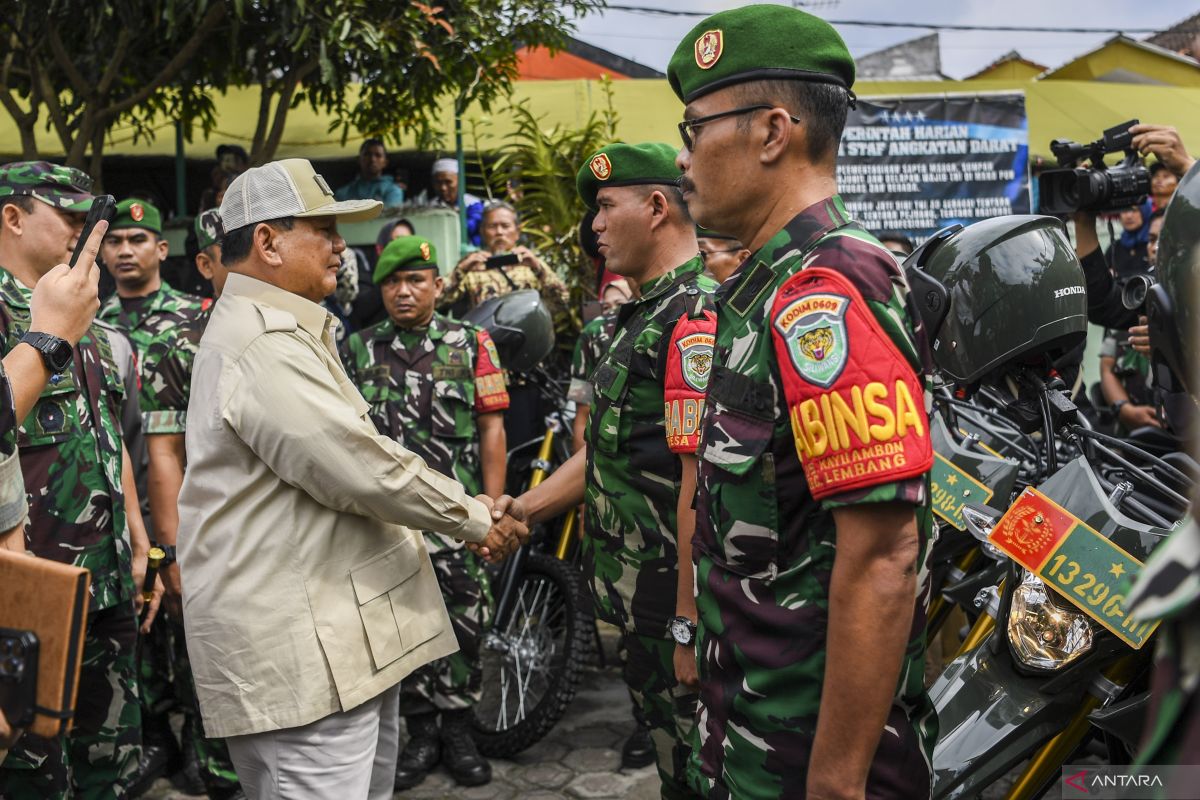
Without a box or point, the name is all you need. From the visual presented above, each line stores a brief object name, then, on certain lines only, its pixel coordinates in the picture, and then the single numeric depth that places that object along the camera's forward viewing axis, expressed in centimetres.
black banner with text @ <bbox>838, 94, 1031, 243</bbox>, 1000
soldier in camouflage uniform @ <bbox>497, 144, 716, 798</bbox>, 266
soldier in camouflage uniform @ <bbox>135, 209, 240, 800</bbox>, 373
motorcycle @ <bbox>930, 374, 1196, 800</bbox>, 215
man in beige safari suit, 232
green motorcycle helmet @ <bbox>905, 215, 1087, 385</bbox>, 255
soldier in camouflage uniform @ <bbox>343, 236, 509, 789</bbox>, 430
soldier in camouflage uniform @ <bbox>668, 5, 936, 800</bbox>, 146
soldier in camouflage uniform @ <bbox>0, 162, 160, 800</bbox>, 301
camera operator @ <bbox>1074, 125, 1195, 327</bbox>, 331
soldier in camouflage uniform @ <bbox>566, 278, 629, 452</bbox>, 426
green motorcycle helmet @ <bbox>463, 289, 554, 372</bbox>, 510
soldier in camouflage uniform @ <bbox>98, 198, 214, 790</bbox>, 386
